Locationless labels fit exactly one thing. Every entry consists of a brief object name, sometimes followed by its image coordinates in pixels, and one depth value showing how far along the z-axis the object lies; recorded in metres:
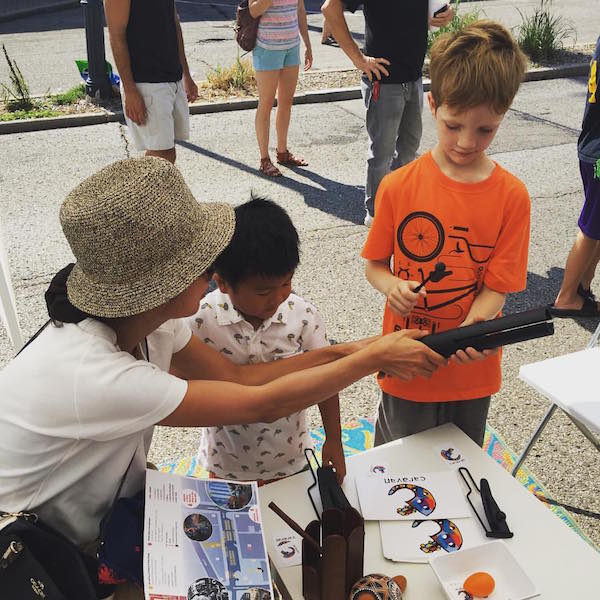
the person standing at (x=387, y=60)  4.03
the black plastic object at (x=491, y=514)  1.57
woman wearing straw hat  1.35
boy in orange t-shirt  1.79
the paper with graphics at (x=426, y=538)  1.54
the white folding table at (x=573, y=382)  1.97
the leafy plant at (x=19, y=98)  7.11
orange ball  1.42
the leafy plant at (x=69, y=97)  7.32
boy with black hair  1.72
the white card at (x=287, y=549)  1.54
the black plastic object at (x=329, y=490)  1.51
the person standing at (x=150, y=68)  3.91
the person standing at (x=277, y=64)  5.01
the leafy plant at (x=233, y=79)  7.74
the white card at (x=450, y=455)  1.79
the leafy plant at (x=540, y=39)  8.84
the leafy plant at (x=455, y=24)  8.05
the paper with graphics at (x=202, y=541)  1.26
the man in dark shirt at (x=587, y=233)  3.23
